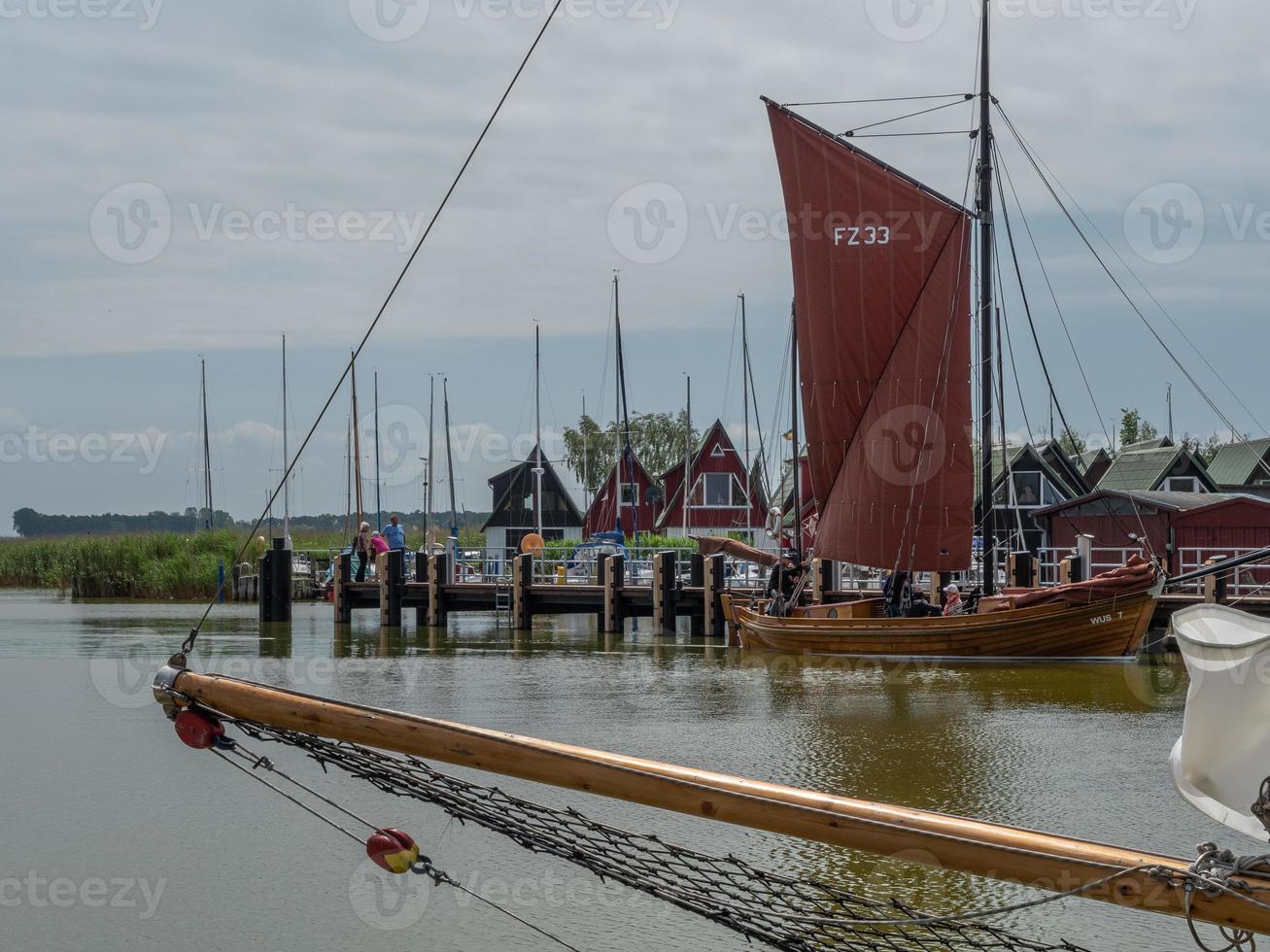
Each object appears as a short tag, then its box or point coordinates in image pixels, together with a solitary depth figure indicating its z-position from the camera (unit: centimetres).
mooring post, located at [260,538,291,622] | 3597
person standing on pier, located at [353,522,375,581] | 3822
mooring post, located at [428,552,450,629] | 3456
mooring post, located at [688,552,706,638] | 3156
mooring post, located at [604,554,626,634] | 3102
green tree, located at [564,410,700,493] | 8406
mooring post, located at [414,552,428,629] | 3666
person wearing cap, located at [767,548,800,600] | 2827
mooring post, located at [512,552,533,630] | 3259
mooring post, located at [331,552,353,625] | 3581
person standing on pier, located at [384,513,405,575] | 3669
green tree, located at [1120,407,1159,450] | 7712
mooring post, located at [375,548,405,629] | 3481
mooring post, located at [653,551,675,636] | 3027
